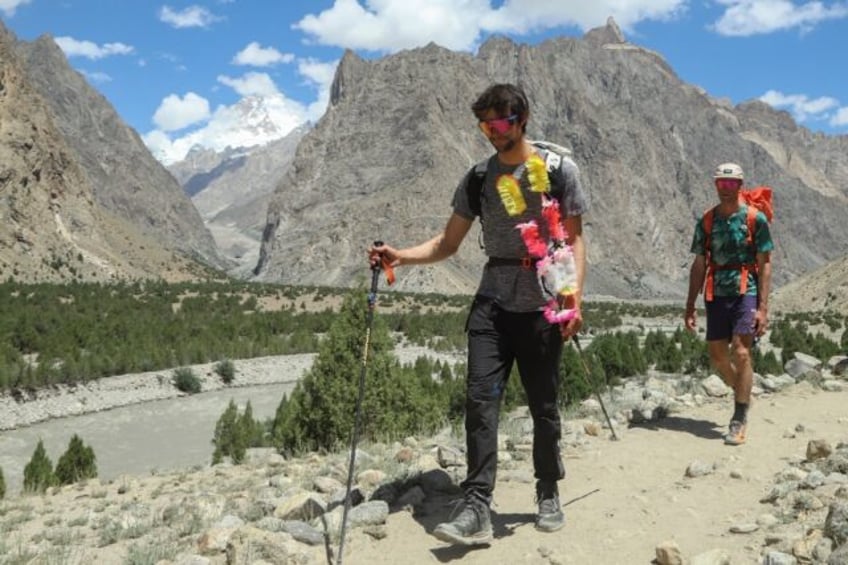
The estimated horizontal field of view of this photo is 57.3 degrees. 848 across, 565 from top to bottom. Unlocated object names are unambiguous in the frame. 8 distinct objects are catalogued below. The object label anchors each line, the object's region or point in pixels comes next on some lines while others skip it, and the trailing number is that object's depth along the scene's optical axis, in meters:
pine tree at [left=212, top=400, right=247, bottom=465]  19.06
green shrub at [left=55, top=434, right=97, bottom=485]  16.12
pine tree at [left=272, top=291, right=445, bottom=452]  14.28
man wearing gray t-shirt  4.70
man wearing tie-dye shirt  7.17
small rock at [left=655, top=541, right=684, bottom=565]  4.27
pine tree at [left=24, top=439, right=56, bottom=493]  14.62
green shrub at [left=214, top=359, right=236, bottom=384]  41.53
